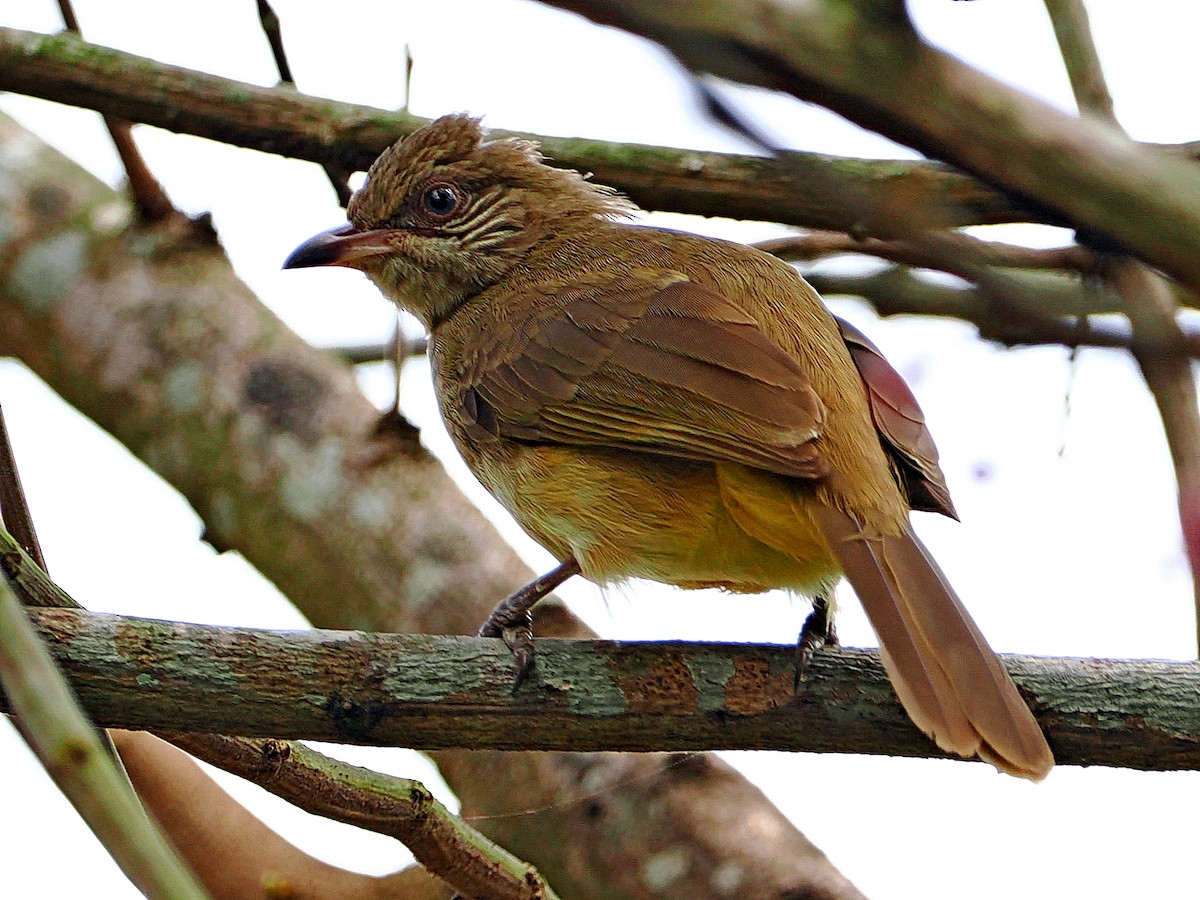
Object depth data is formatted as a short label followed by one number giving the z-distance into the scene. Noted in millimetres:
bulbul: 6250
